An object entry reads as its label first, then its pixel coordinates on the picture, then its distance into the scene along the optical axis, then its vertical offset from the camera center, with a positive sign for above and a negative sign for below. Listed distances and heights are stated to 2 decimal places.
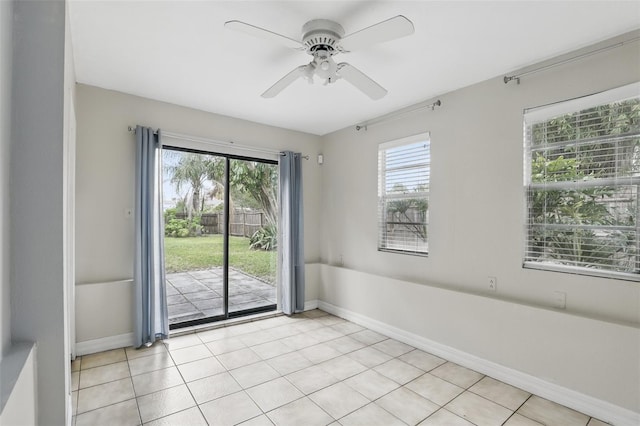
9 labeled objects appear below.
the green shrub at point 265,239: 4.32 -0.37
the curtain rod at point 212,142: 3.45 +0.86
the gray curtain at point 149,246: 3.19 -0.35
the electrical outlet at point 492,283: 2.78 -0.64
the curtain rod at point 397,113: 3.27 +1.15
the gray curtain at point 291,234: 4.32 -0.29
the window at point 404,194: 3.45 +0.21
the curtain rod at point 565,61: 2.14 +1.15
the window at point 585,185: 2.15 +0.20
